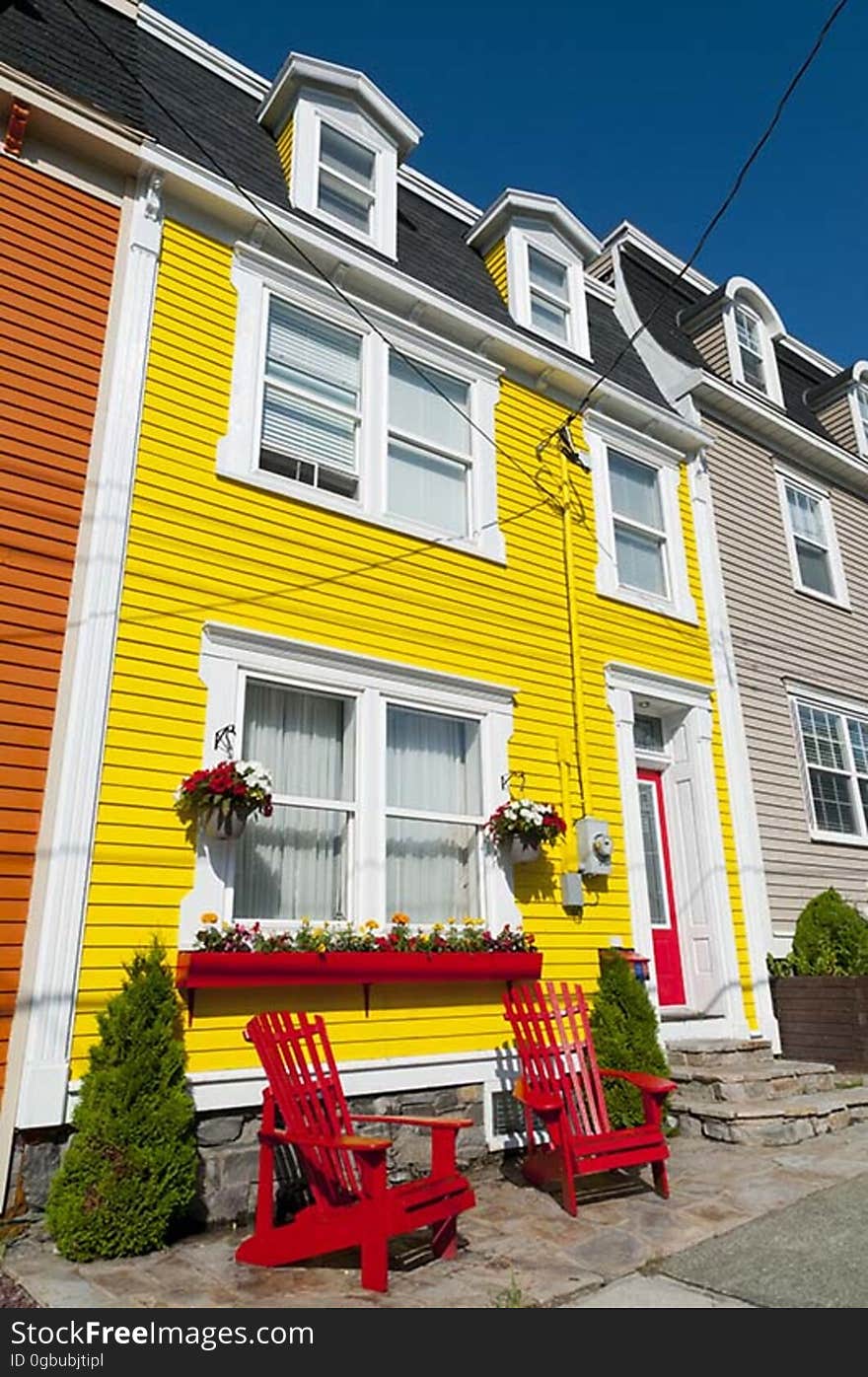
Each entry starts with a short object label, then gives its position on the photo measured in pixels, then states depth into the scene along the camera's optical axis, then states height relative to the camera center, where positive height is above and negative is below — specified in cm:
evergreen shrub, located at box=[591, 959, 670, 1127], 554 -42
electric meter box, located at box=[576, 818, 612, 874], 664 +91
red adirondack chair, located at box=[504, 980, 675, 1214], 440 -66
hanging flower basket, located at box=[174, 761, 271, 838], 480 +96
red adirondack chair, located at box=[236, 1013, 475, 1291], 340 -83
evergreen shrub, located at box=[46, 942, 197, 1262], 380 -72
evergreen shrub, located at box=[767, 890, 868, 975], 783 +20
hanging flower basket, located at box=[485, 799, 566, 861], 612 +98
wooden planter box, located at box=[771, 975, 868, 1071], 725 -44
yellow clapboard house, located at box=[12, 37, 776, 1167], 521 +265
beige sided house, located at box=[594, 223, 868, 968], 877 +446
